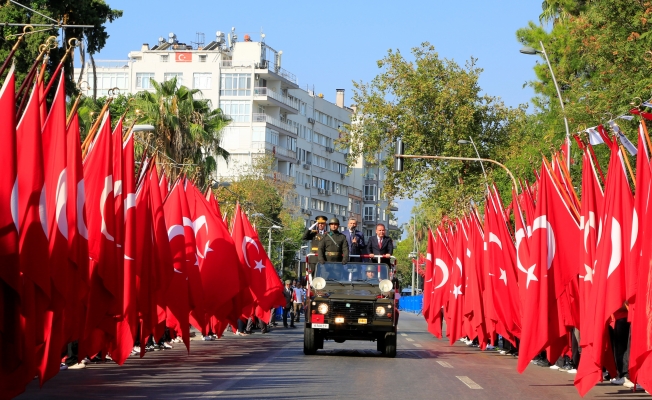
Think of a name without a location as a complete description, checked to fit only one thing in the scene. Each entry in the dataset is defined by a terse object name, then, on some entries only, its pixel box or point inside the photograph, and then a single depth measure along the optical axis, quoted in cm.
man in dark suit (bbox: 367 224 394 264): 2473
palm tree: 4500
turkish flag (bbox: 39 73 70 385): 1388
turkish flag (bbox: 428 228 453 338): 3360
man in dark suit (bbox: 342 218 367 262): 2489
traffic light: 3866
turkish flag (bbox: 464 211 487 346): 2725
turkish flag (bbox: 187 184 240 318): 2505
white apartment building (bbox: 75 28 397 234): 10862
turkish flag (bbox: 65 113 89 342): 1462
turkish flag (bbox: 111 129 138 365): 1808
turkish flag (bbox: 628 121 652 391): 1344
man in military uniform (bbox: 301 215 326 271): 2404
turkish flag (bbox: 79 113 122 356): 1627
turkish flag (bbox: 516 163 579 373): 1755
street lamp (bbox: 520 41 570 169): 3353
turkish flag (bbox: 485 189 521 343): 2389
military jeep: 2327
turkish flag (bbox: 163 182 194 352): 2209
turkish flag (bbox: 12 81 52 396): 1279
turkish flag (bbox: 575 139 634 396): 1485
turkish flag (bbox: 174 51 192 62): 11112
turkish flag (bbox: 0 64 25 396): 1205
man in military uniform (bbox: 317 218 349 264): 2422
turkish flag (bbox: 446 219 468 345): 3042
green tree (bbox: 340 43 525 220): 5466
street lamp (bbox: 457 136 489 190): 4891
